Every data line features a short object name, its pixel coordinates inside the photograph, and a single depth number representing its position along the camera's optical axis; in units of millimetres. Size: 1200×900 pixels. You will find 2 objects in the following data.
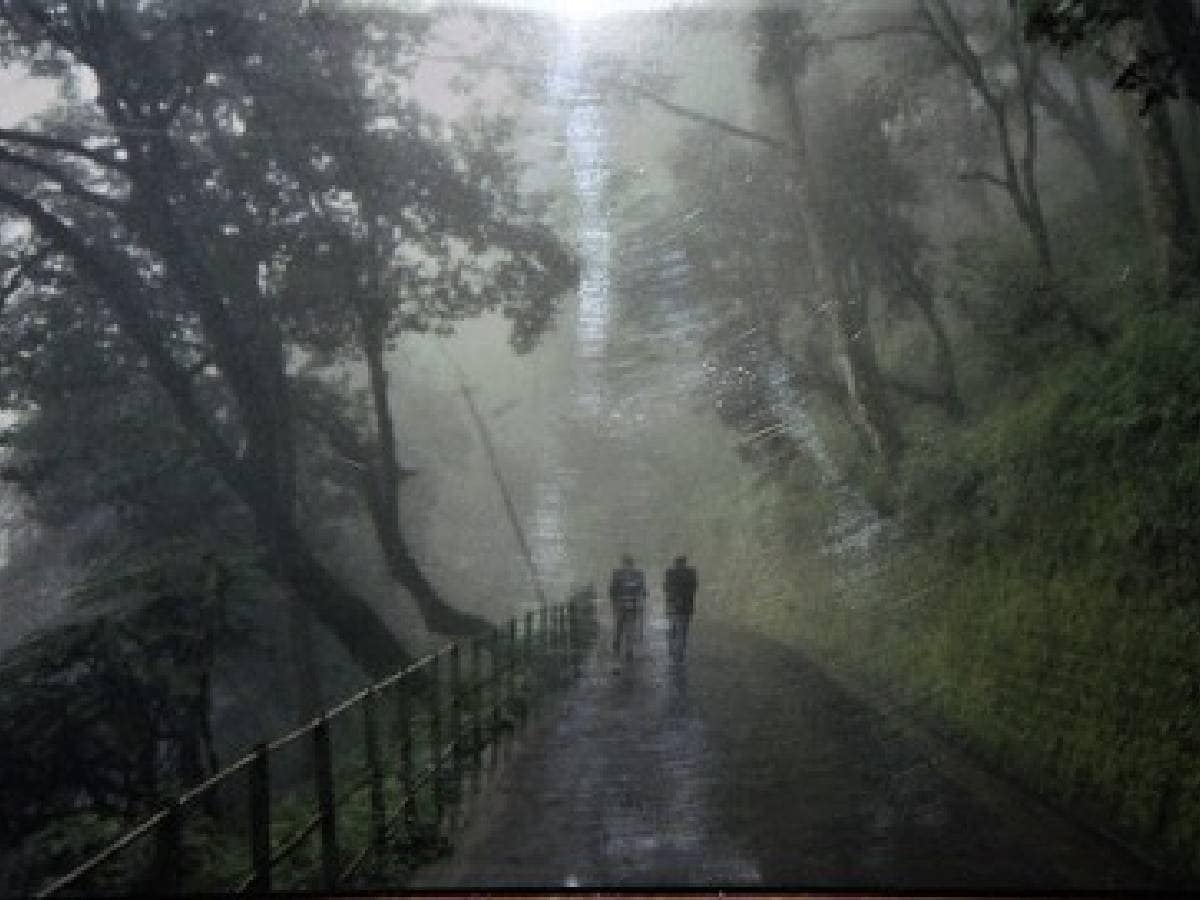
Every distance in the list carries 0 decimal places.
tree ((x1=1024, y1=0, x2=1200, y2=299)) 3926
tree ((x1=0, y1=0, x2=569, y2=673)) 7035
